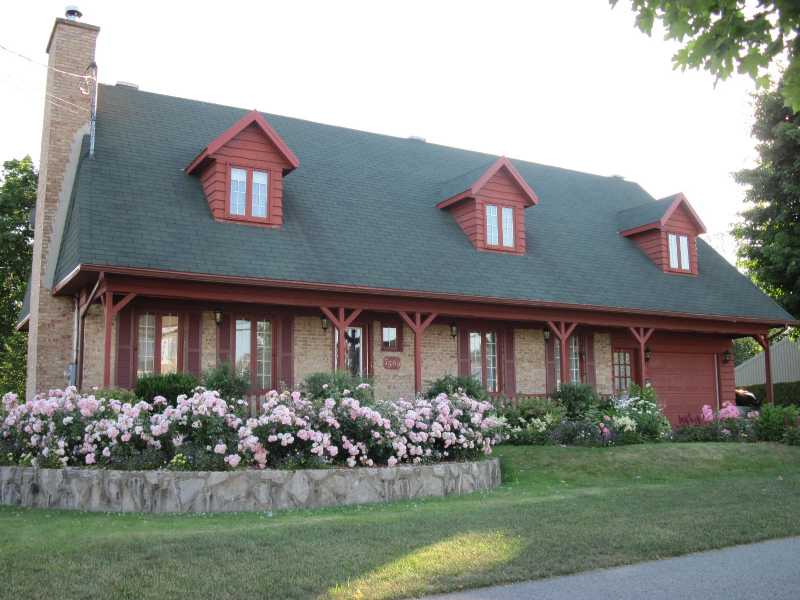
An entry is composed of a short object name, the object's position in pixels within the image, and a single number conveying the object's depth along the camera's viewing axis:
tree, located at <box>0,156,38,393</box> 29.98
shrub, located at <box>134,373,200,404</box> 13.94
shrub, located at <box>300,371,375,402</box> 12.99
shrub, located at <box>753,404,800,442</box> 16.77
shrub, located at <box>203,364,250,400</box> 14.91
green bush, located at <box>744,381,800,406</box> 37.48
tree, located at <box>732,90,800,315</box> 25.44
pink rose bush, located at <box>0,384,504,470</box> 10.28
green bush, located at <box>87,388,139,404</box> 12.90
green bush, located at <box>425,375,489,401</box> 17.12
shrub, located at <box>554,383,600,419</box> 18.23
